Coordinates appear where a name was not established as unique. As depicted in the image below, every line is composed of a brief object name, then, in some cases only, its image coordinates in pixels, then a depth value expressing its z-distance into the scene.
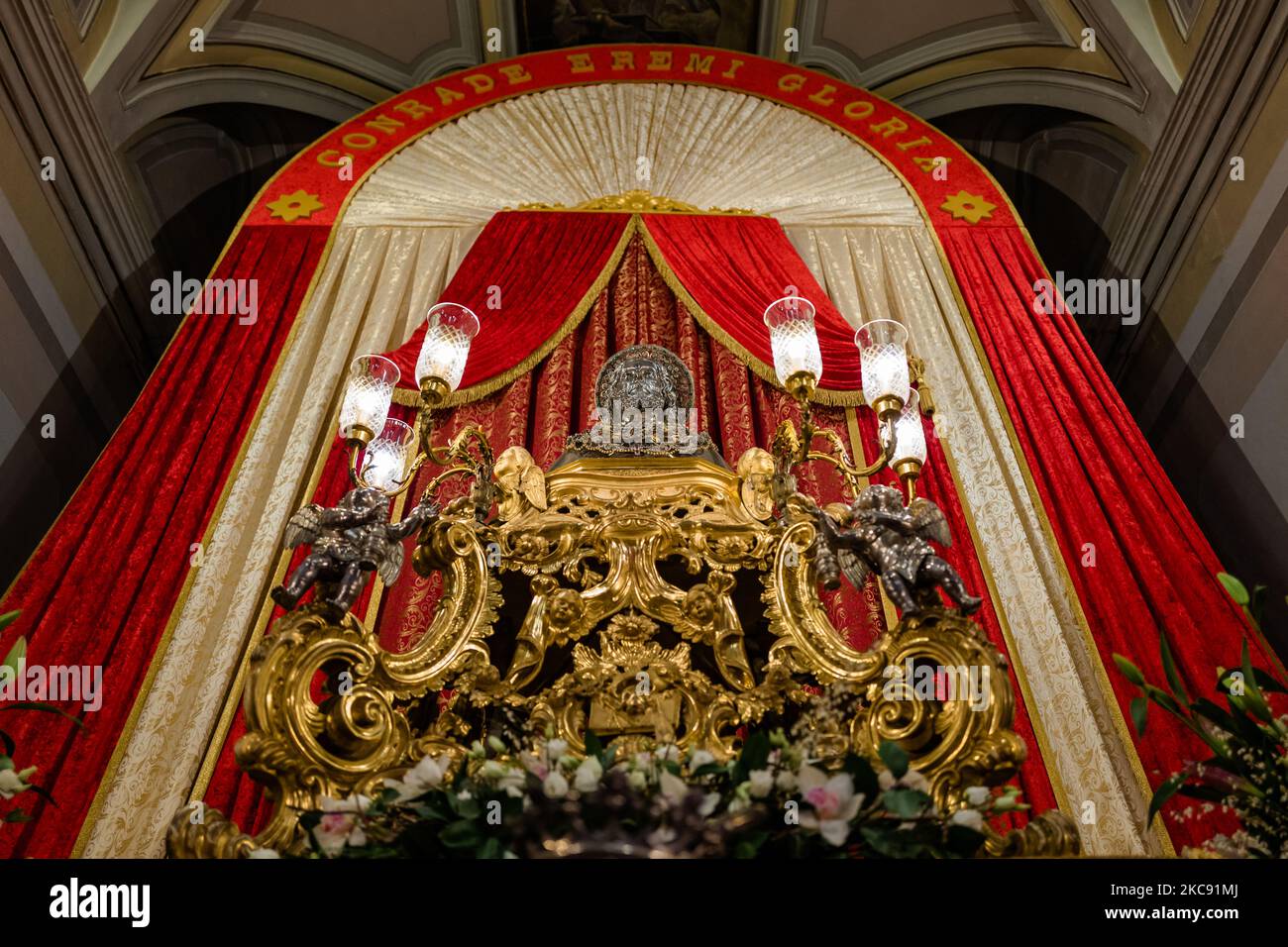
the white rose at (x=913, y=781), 1.78
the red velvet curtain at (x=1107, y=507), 2.95
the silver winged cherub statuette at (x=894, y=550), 2.34
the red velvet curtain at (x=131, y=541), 2.77
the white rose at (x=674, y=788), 1.72
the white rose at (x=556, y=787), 1.73
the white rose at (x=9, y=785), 2.08
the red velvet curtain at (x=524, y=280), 3.99
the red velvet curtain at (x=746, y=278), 3.91
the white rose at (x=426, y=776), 1.82
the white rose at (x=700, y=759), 1.82
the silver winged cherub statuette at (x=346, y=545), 2.36
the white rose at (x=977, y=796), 1.84
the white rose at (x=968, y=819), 1.74
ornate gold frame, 2.20
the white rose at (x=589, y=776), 1.74
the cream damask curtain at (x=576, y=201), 2.83
